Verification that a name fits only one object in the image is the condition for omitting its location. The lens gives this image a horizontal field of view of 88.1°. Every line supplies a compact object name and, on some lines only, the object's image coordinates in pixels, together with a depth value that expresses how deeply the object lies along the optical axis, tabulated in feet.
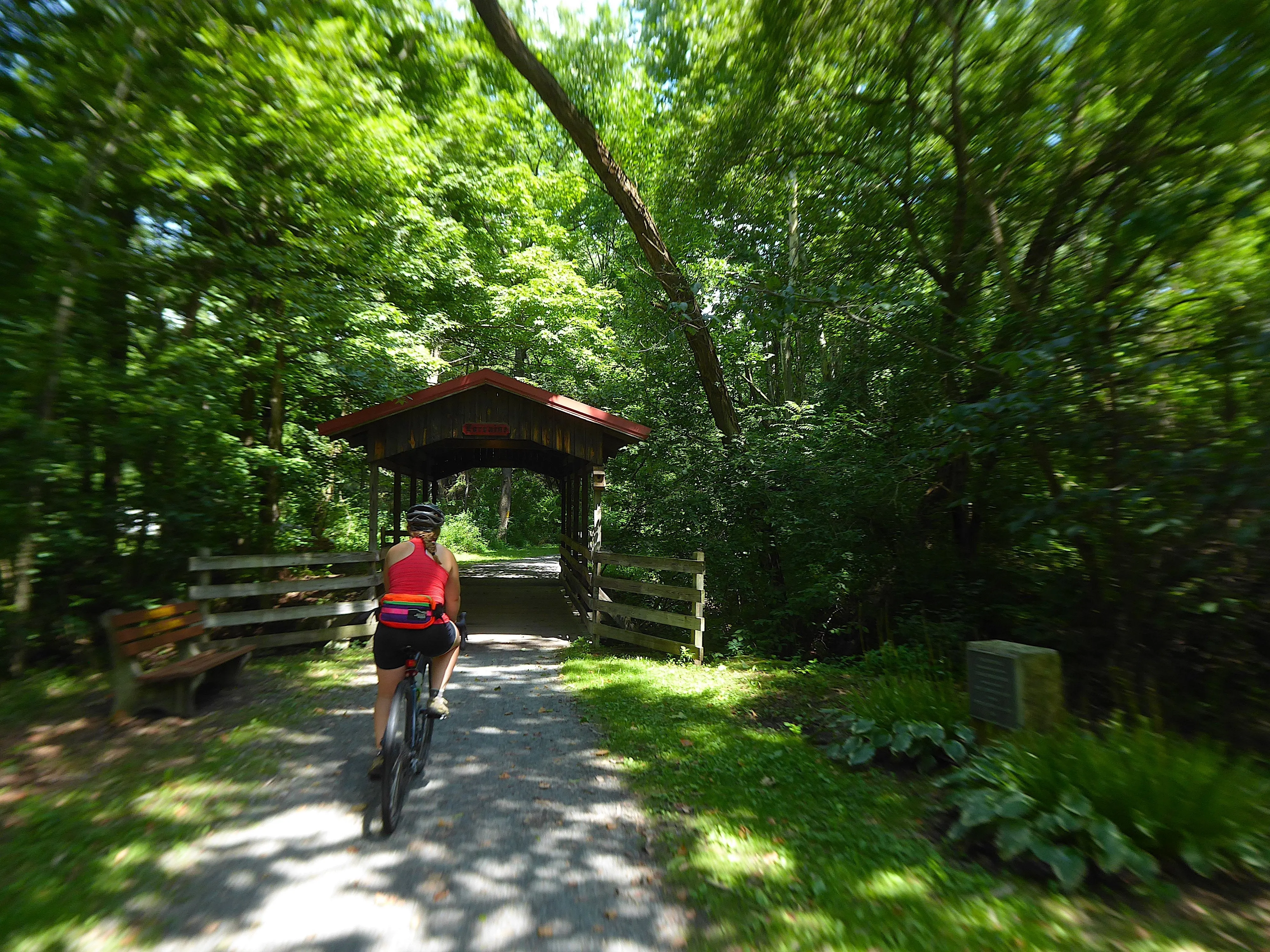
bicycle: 12.01
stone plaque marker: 13.23
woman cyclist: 13.51
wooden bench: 17.47
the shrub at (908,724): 14.76
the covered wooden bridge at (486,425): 31.78
